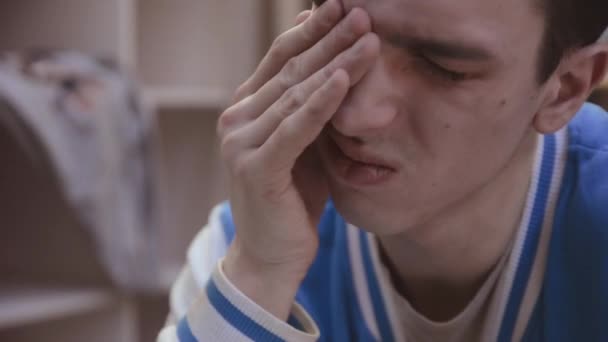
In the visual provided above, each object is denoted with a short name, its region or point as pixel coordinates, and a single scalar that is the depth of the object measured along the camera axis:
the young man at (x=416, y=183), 0.81
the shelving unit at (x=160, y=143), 1.29
